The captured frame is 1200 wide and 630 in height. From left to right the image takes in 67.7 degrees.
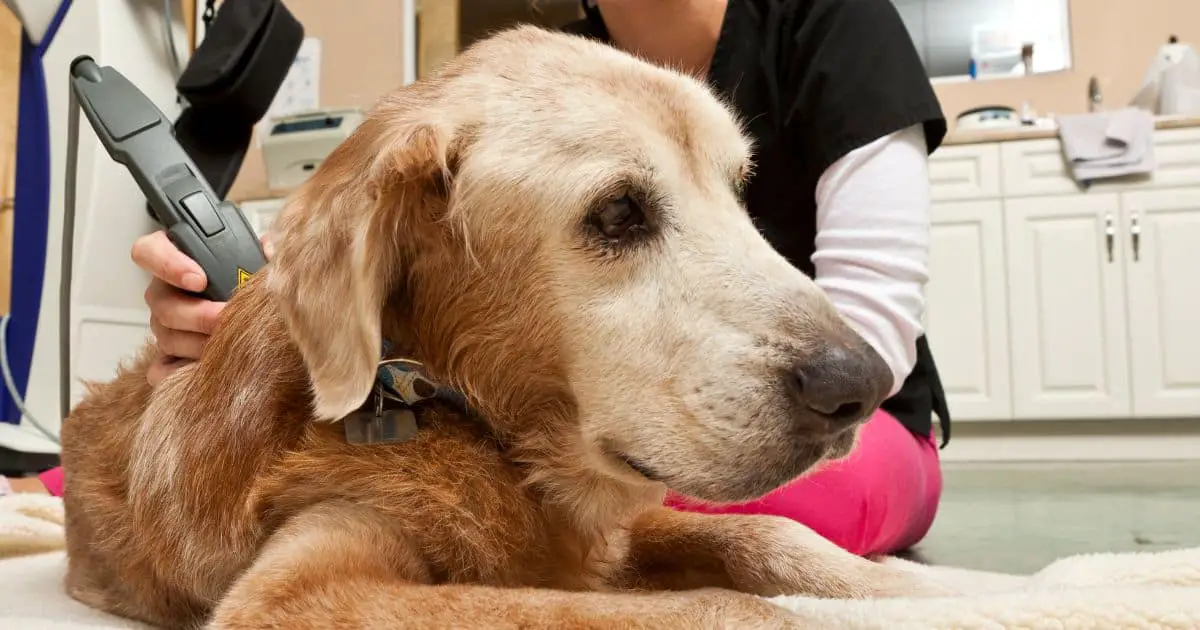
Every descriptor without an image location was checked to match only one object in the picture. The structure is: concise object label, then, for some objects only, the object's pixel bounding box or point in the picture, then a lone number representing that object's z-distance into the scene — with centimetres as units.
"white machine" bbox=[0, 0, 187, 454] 187
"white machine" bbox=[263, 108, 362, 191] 393
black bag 153
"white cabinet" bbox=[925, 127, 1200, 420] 383
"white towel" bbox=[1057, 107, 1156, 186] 380
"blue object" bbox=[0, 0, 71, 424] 196
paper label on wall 508
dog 74
